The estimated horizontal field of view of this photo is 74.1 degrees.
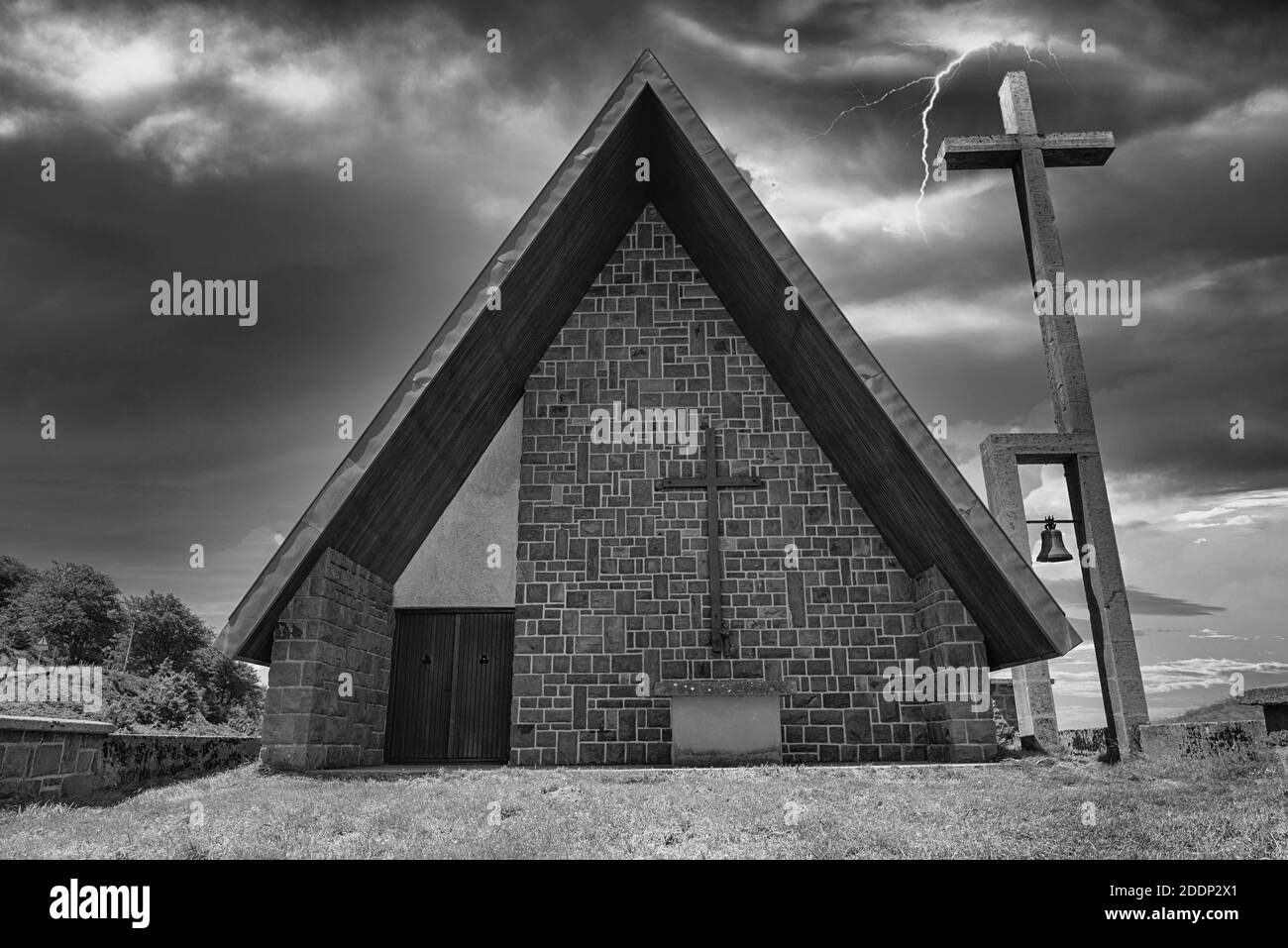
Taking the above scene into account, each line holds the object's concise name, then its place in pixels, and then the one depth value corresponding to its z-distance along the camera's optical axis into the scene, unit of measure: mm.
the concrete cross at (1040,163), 11734
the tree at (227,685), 46156
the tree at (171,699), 32594
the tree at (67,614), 44250
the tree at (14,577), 47812
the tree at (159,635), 49156
